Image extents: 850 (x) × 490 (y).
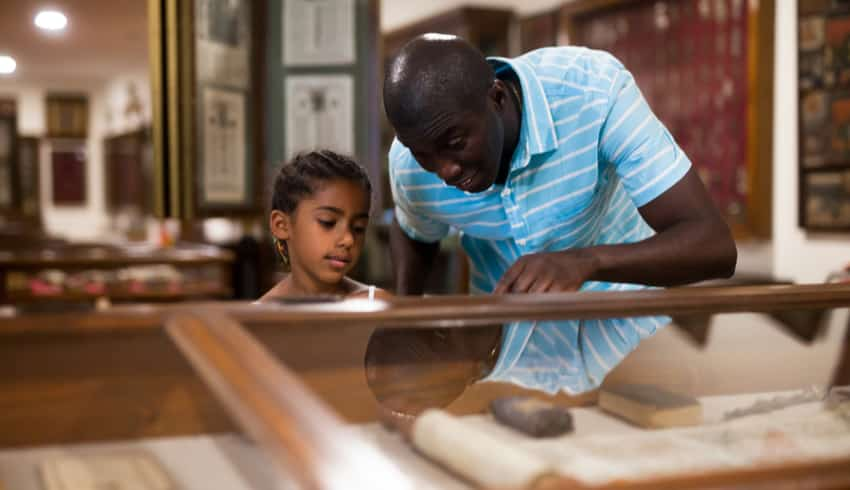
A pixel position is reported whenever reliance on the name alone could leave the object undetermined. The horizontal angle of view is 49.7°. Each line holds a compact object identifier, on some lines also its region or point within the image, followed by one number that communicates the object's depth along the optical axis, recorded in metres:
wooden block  1.03
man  1.17
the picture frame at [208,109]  3.64
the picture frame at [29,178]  14.00
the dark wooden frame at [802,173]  4.33
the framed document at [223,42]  3.81
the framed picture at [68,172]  14.55
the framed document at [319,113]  4.12
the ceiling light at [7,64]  11.42
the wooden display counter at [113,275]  5.91
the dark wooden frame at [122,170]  12.71
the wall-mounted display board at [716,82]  4.59
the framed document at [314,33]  4.15
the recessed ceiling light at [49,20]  7.26
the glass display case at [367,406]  0.74
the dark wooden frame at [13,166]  13.68
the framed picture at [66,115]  14.00
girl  1.88
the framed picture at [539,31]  6.23
